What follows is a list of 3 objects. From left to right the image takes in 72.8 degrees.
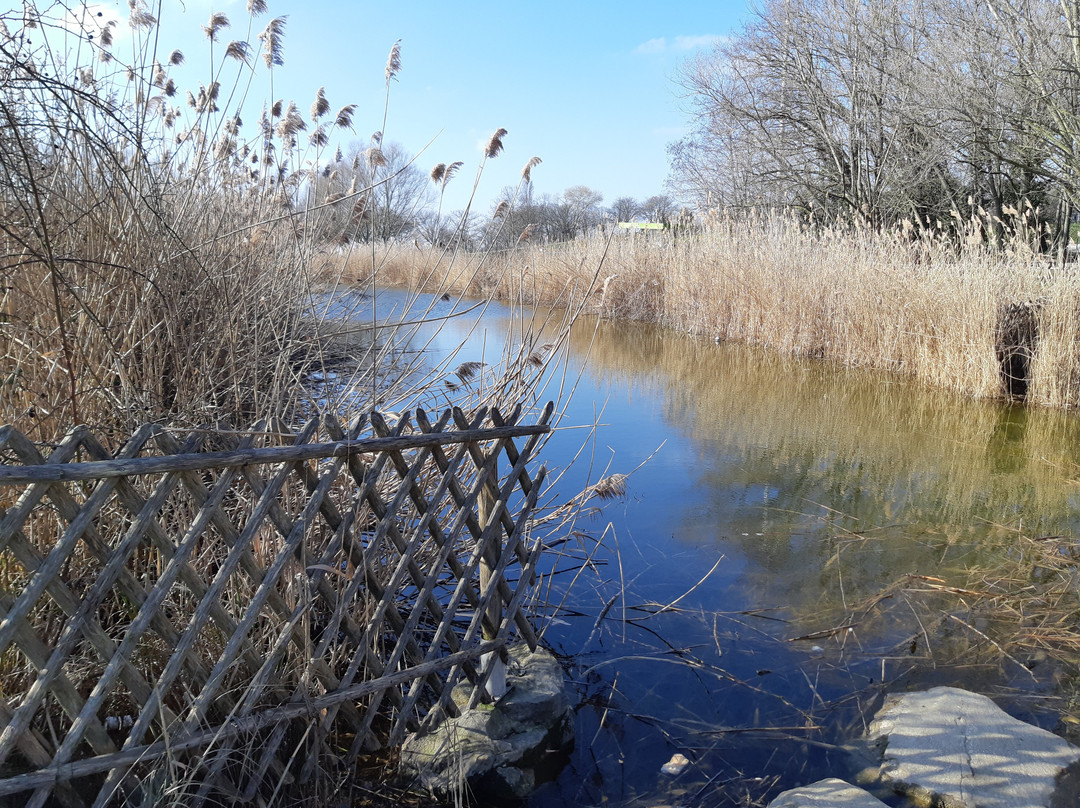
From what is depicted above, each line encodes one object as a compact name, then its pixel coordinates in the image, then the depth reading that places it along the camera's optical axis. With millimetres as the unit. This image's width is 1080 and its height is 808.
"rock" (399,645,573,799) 2172
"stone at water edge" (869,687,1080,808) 2227
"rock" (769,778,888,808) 2115
